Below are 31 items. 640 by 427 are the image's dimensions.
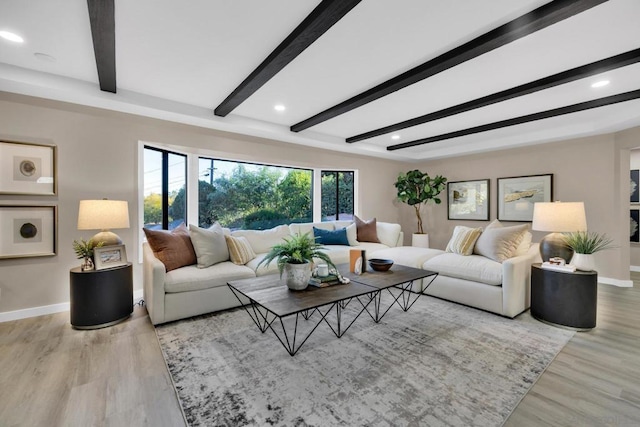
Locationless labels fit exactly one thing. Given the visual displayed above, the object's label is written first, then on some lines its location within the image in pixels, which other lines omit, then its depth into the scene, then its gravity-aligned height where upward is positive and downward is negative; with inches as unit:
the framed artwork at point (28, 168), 109.0 +16.8
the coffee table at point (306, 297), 81.4 -26.6
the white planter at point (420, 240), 230.0 -24.1
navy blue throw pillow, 184.9 -17.5
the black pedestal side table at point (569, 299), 102.9 -33.1
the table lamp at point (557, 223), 109.4 -4.7
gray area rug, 62.1 -44.7
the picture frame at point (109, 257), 106.7 -18.3
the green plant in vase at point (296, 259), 92.0 -16.3
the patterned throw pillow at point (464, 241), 141.3 -15.4
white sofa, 106.6 -30.7
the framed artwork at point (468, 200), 218.7 +9.4
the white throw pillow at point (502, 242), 125.7 -14.3
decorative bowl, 115.3 -22.4
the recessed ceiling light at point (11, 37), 81.7 +51.8
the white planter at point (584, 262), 105.7 -19.4
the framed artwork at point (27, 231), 109.5 -8.5
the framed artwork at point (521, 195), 188.2 +11.8
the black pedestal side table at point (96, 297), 103.0 -33.0
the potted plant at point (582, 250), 106.0 -14.8
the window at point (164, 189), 146.3 +12.0
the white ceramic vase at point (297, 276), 91.7 -21.6
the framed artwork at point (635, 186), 195.2 +18.0
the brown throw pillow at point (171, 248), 116.3 -16.1
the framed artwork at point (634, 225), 194.2 -9.4
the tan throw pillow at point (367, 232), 197.2 -15.1
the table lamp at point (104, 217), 107.0 -2.7
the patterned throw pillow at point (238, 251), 134.1 -19.7
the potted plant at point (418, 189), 227.8 +18.7
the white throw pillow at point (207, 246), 124.5 -16.4
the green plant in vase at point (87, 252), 107.6 -16.3
